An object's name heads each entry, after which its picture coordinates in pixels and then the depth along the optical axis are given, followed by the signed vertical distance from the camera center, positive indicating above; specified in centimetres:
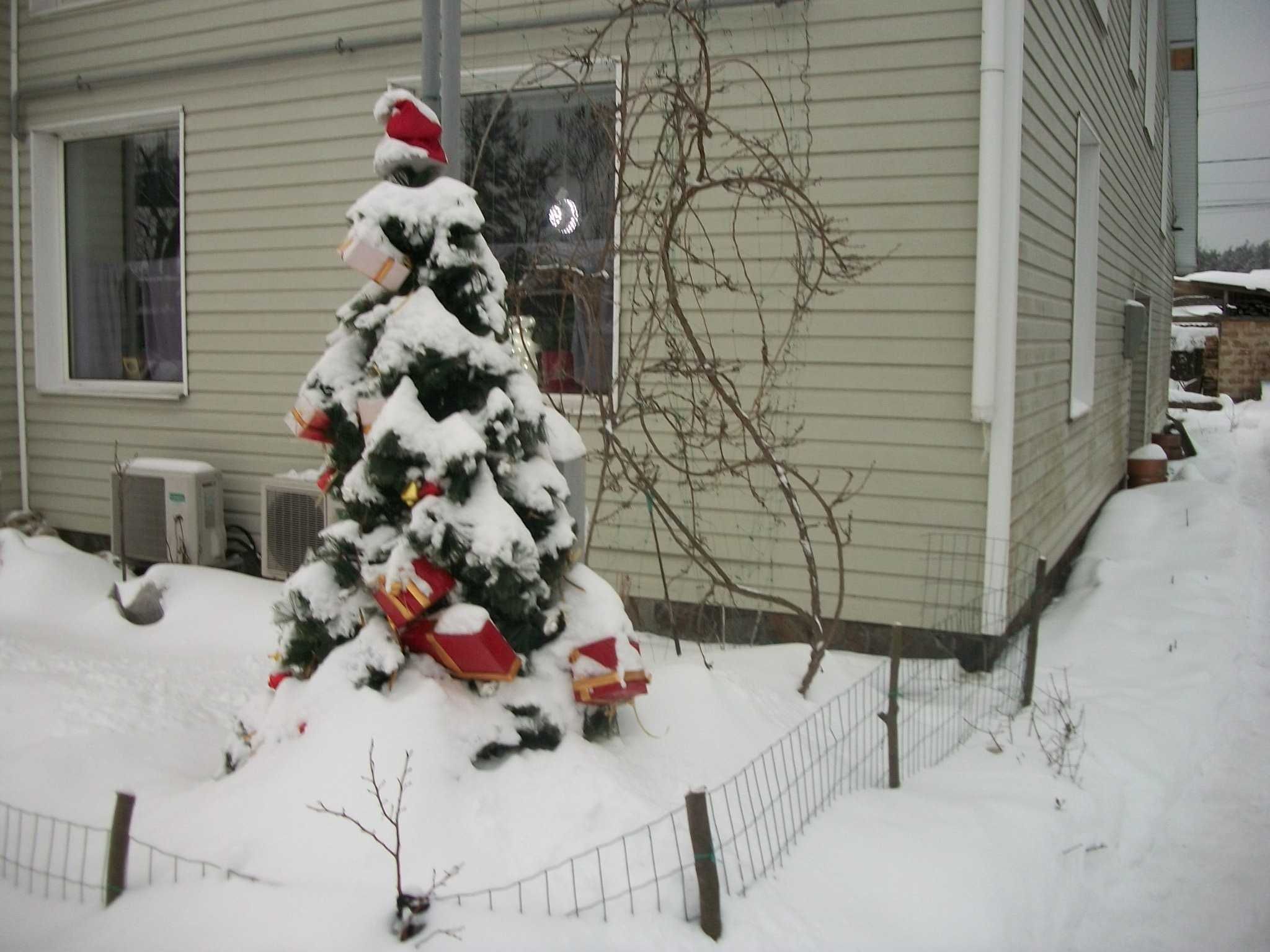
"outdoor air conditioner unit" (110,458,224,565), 700 -86
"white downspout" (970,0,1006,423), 508 +80
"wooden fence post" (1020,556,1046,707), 464 -104
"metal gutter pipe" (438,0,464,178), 372 +103
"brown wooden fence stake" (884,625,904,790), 381 -120
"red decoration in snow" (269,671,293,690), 354 -96
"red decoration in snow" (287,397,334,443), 347 -13
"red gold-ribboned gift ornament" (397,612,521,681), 321 -79
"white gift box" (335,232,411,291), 334 +36
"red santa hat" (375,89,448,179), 349 +79
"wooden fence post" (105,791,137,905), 271 -118
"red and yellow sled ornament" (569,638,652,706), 345 -94
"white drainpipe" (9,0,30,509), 812 +76
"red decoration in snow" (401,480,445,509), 327 -33
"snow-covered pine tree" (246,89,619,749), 325 -18
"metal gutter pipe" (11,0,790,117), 596 +203
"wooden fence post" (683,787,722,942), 265 -117
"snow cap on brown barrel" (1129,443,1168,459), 1135 -67
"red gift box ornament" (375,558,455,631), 321 -62
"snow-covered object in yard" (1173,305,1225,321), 2575 +184
